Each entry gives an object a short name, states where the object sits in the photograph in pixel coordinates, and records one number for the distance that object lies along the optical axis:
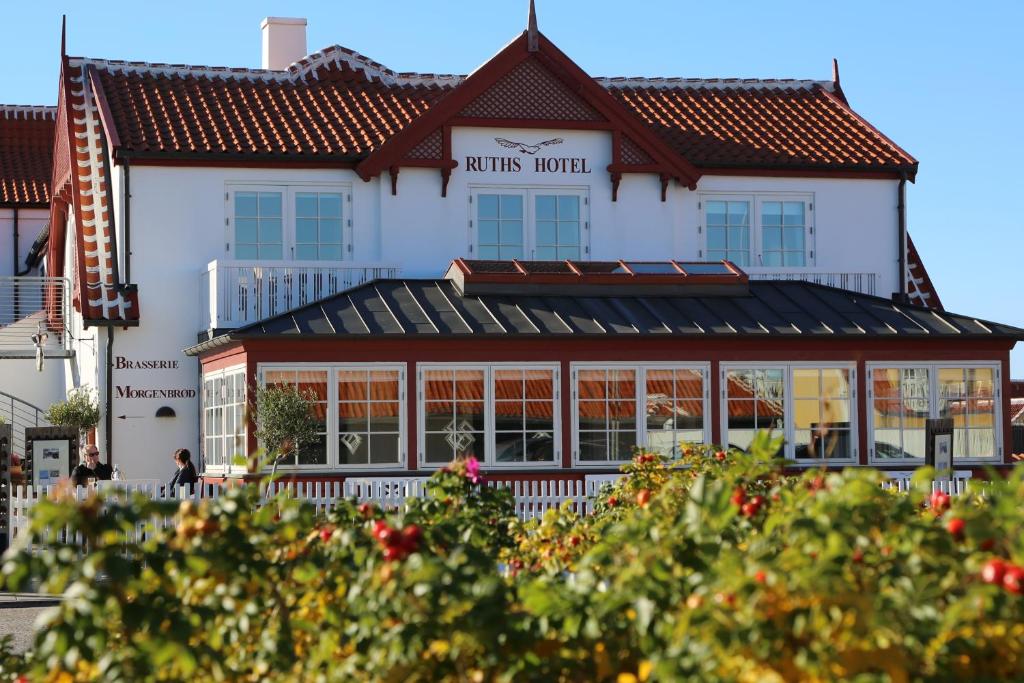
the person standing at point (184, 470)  22.21
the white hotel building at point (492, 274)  23.88
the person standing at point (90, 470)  21.66
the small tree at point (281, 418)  22.16
